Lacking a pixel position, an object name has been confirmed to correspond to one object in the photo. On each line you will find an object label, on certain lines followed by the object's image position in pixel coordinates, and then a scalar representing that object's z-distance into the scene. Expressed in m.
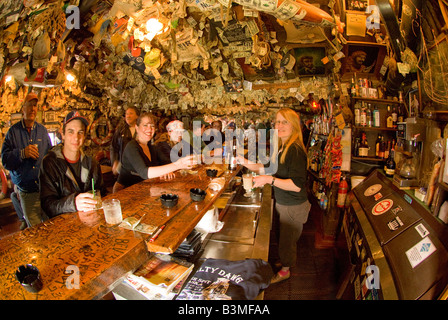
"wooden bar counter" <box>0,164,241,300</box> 0.80
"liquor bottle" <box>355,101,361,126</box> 3.63
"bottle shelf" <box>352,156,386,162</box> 3.59
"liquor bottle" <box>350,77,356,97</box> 3.58
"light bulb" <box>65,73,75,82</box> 4.02
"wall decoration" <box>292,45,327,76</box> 3.82
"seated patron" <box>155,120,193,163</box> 3.52
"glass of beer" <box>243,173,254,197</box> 2.11
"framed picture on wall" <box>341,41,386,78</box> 3.29
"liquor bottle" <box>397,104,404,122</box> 3.44
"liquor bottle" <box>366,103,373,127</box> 3.64
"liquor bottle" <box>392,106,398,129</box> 3.56
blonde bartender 2.24
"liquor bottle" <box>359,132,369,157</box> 3.67
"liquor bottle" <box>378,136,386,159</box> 3.64
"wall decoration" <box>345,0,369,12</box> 2.79
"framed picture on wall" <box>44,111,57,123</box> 4.24
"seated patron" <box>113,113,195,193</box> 2.11
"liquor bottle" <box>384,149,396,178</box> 3.00
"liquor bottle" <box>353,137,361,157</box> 3.77
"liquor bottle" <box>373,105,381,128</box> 3.60
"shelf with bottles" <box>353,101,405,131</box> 3.58
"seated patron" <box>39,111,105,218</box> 1.71
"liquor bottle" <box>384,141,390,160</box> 3.59
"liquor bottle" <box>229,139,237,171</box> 2.65
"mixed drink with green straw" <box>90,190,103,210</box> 1.43
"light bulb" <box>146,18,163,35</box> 2.53
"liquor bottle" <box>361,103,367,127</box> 3.62
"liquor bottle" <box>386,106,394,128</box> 3.59
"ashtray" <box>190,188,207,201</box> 1.58
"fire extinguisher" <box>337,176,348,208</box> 3.63
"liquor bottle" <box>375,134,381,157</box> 3.73
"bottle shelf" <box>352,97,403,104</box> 3.55
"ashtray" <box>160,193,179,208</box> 1.44
